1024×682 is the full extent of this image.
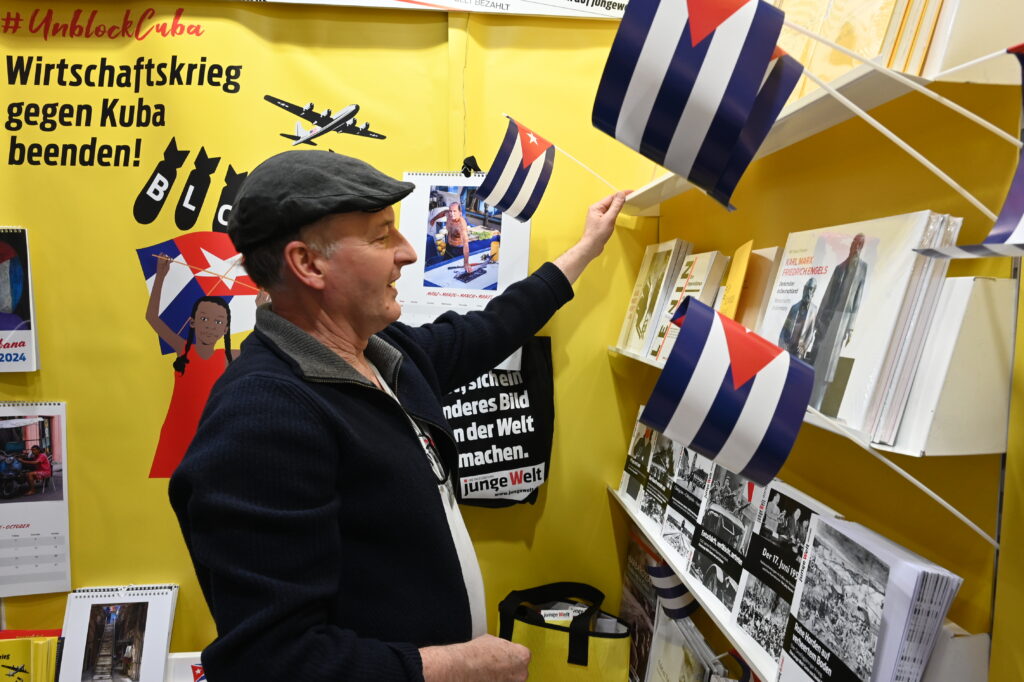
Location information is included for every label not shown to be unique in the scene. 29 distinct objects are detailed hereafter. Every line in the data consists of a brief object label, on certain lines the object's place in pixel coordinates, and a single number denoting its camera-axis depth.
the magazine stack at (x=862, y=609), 0.88
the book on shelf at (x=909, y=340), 0.91
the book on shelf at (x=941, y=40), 0.86
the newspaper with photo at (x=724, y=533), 1.39
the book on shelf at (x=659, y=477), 1.83
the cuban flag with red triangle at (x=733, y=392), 0.82
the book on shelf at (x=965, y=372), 0.85
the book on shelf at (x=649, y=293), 1.87
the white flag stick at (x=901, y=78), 0.74
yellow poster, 2.06
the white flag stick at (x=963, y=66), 0.74
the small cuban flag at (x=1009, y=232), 0.61
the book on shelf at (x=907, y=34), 0.92
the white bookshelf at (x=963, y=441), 0.86
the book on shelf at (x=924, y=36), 0.89
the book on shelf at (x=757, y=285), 1.37
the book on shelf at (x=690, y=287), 1.60
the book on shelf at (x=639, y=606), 2.05
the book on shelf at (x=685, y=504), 1.62
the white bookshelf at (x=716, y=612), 1.19
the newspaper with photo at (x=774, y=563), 1.20
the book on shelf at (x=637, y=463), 2.04
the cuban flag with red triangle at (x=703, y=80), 0.79
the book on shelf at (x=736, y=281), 1.40
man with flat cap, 0.90
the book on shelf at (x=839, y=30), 0.98
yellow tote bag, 1.94
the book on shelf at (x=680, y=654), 1.68
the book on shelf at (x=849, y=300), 0.93
